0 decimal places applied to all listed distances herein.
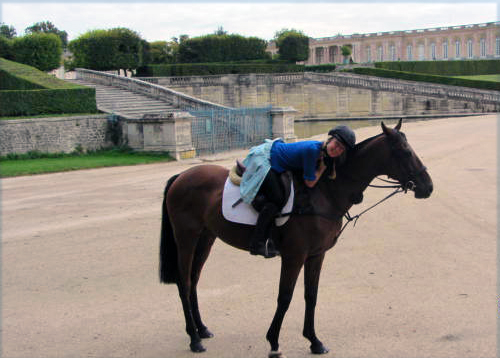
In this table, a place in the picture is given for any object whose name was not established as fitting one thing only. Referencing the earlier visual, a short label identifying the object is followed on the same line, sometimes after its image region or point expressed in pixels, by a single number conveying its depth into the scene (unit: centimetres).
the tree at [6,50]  3637
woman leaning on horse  511
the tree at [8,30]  9931
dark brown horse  516
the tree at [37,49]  3597
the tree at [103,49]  4262
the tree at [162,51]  5922
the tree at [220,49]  5925
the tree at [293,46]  6569
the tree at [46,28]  10769
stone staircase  2692
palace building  9638
